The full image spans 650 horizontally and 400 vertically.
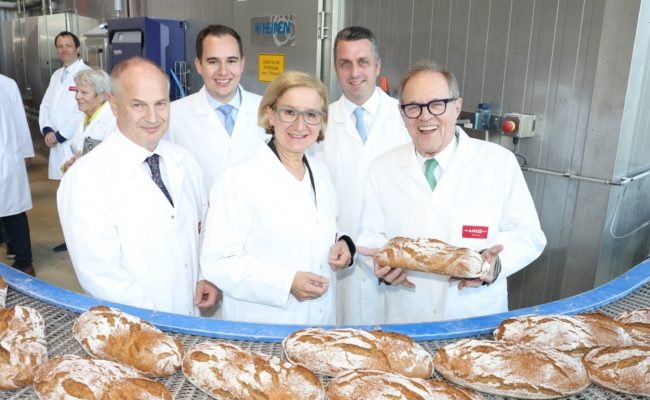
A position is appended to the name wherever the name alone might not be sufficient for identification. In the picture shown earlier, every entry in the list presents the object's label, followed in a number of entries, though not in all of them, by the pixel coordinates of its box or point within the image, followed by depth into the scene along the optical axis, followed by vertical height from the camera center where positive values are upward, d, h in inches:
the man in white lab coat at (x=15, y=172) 148.6 -32.8
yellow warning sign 144.7 +0.9
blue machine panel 176.7 +8.5
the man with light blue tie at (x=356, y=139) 87.7 -11.3
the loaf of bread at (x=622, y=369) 36.0 -20.1
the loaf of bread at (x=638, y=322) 42.2 -20.0
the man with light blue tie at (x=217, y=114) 88.4 -8.2
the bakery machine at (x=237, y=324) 40.5 -22.0
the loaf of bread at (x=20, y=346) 36.2 -21.0
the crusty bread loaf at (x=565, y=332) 41.3 -20.2
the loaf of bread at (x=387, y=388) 33.8 -20.7
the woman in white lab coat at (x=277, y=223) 64.0 -19.5
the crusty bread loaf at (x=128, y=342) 38.4 -21.3
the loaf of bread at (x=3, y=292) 47.3 -21.4
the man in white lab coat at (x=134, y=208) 61.4 -17.5
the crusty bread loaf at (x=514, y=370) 36.0 -20.6
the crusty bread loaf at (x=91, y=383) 33.6 -21.1
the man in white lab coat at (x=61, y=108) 179.9 -16.9
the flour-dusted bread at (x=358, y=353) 38.7 -21.1
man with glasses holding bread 64.5 -16.5
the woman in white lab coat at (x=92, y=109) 128.6 -11.8
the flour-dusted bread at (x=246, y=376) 35.2 -21.2
